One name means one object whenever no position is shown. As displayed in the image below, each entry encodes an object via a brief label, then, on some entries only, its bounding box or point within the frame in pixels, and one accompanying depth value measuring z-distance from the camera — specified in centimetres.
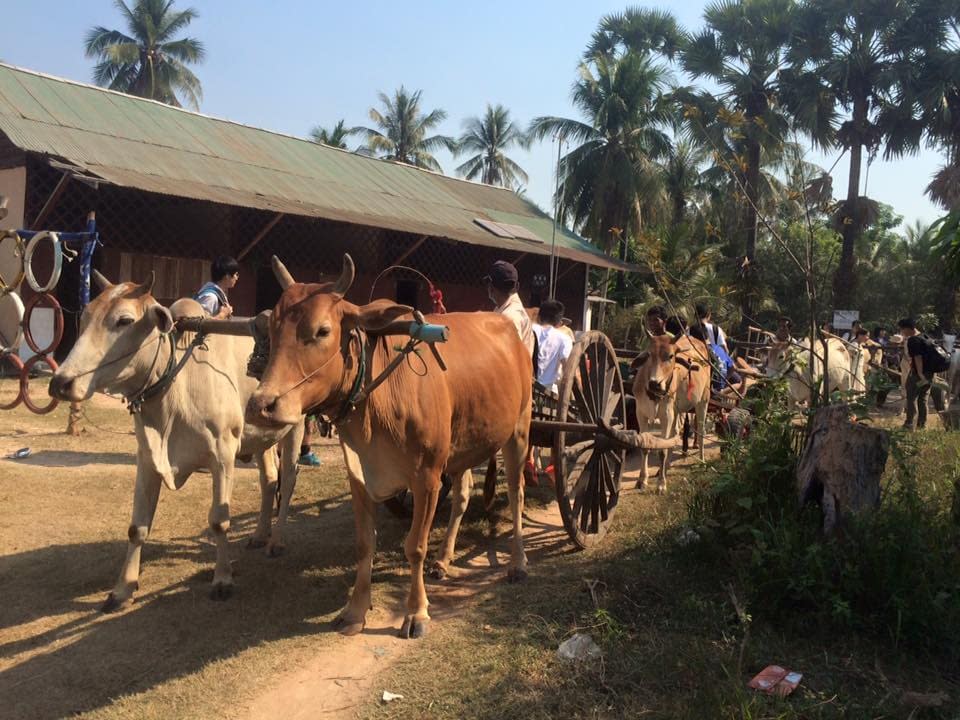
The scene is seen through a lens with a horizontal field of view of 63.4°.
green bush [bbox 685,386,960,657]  375
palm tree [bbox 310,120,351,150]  3312
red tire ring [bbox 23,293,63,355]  610
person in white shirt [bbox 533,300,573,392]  626
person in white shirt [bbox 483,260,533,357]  581
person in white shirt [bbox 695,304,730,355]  934
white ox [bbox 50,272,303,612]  423
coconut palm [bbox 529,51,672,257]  2592
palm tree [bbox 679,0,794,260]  2198
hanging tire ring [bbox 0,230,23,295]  616
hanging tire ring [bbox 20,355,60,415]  577
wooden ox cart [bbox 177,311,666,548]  519
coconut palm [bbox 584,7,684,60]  2820
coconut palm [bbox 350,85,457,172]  3947
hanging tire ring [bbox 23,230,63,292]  585
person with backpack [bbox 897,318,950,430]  1158
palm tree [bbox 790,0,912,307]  2094
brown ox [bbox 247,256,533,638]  341
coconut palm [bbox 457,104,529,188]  4125
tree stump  420
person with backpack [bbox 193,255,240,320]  577
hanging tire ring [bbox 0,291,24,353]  608
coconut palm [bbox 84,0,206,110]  3347
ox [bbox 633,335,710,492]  761
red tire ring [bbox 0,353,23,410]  617
